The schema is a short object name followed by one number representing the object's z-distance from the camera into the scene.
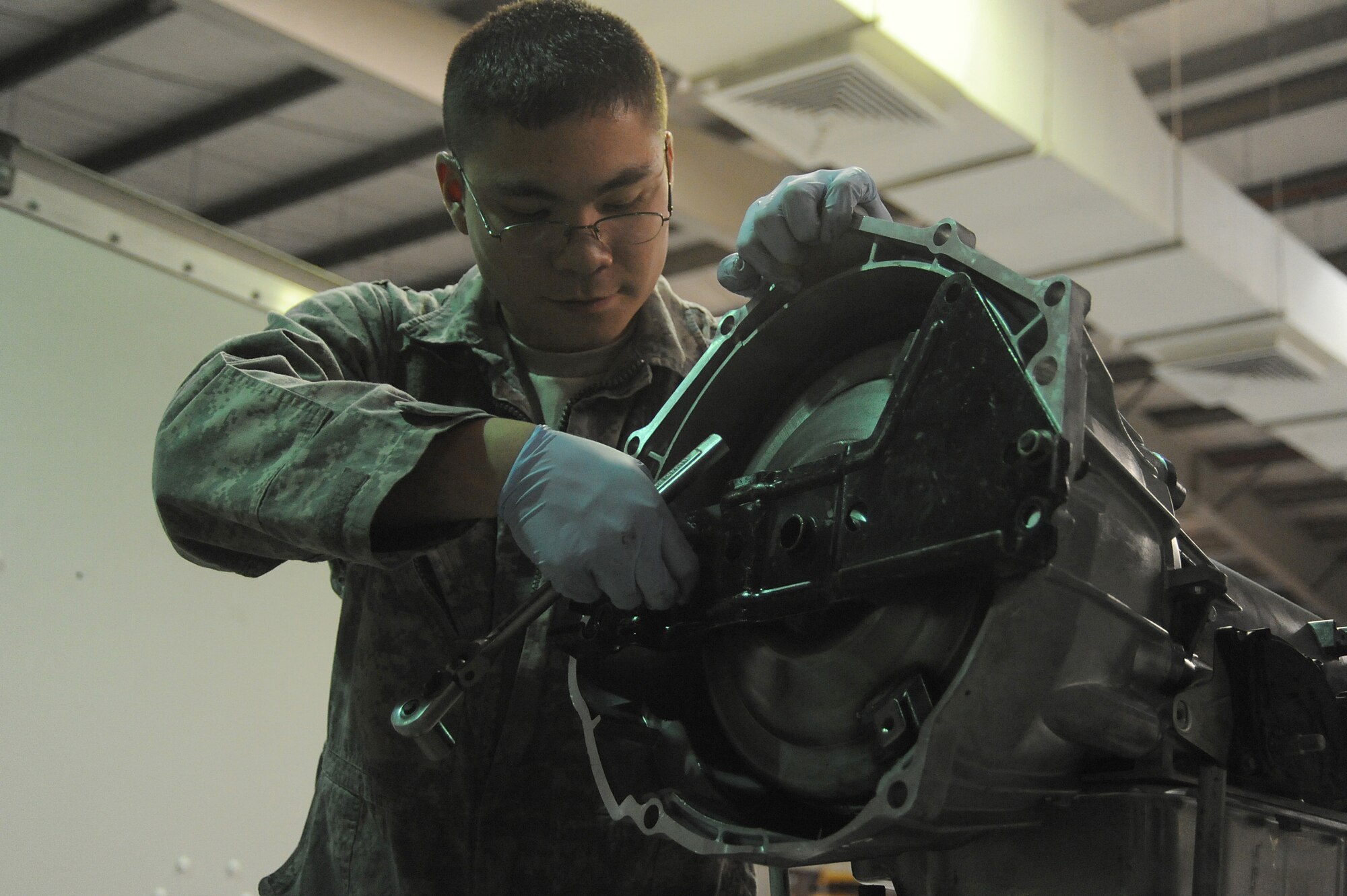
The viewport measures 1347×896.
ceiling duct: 3.30
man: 1.99
